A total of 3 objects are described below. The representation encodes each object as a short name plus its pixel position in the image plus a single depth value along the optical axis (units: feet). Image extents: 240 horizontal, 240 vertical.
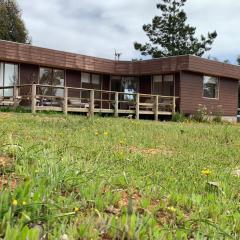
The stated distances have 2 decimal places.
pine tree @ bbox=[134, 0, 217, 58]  134.29
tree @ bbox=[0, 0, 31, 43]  110.76
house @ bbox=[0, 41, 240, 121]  57.27
